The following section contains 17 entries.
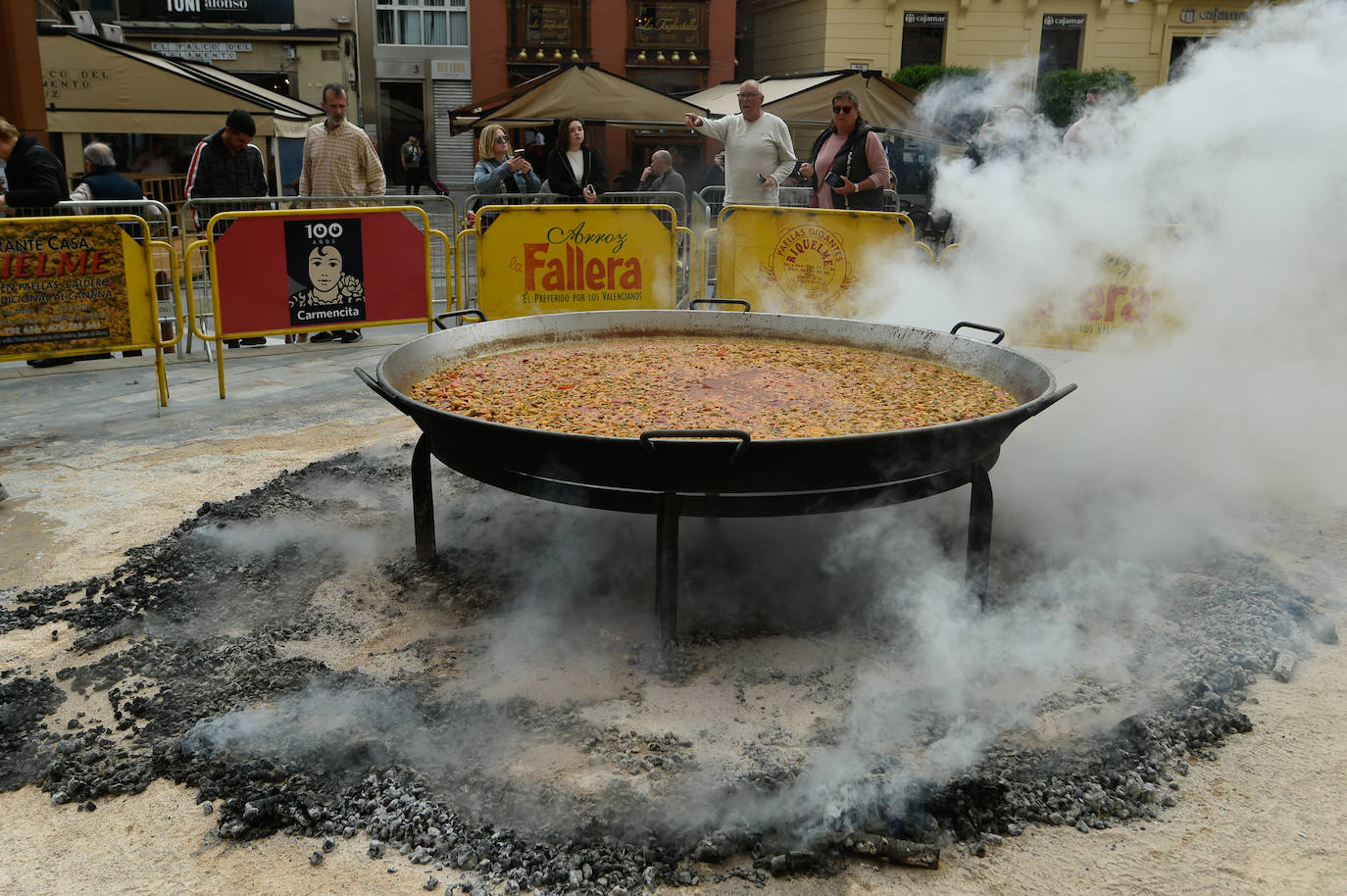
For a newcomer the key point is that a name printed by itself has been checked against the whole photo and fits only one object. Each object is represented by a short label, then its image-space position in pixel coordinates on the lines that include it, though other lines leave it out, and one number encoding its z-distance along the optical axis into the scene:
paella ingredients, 4.27
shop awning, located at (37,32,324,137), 14.82
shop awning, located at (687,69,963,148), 15.95
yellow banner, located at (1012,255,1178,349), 8.17
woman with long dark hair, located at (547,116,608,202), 11.66
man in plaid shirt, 9.64
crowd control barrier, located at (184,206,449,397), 7.92
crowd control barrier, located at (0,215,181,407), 6.96
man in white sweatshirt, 9.93
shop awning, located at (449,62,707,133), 15.73
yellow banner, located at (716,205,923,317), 9.39
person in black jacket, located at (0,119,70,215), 8.52
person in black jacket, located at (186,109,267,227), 9.28
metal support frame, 3.71
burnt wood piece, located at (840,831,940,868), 2.88
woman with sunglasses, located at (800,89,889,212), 9.61
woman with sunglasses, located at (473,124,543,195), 11.63
